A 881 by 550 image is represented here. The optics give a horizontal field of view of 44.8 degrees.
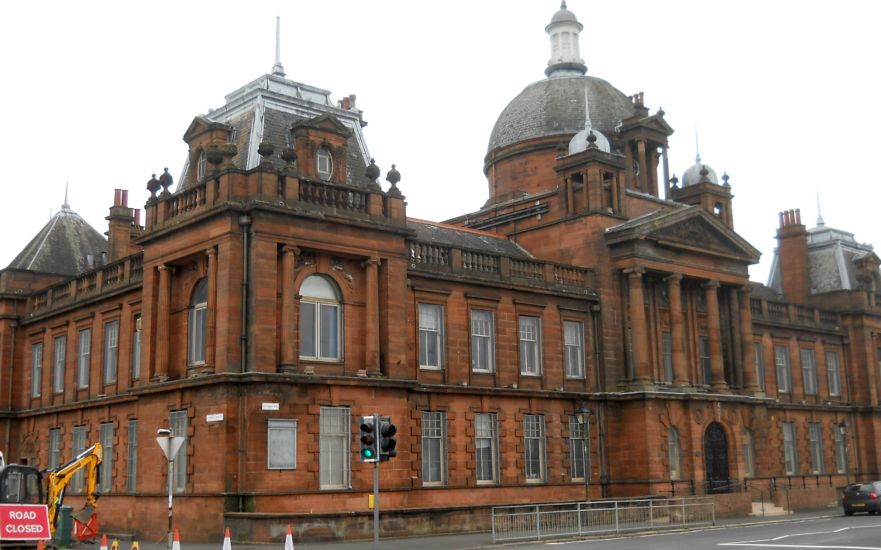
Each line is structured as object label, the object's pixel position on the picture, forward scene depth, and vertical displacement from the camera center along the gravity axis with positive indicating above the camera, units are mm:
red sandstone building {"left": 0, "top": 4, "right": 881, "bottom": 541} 31859 +4915
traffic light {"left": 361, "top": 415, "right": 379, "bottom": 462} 23188 +671
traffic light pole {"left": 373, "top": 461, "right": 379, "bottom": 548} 23203 -634
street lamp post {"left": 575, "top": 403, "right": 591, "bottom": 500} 41181 +1308
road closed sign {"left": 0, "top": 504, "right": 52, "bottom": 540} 23312 -916
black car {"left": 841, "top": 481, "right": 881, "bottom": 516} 40375 -1446
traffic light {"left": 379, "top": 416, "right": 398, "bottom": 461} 23344 +647
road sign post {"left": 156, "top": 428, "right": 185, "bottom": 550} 24578 +683
